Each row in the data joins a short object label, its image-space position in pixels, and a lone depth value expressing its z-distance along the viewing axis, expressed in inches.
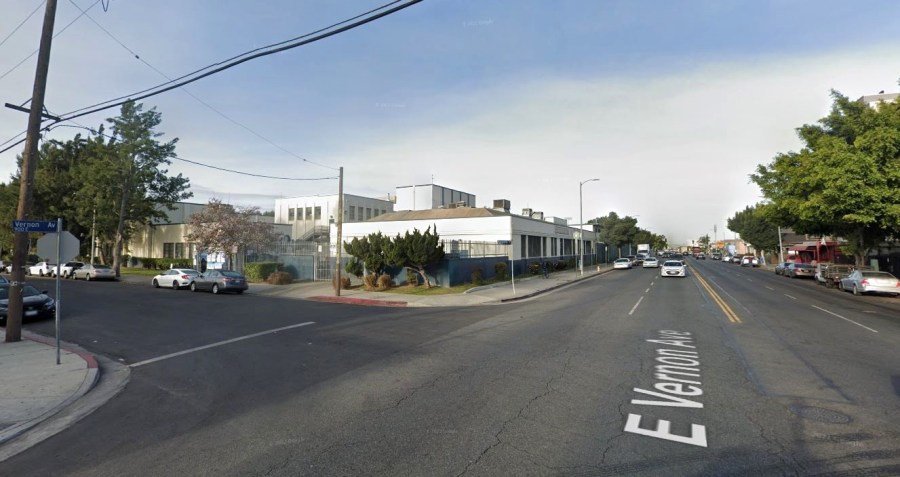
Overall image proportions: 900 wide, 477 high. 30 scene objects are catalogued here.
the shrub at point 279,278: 1215.1
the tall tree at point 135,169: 1587.1
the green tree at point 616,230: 3041.3
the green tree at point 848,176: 877.8
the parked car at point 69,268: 1508.4
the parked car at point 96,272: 1401.3
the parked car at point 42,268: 1624.0
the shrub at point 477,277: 1144.6
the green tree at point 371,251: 1040.2
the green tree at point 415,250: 1002.1
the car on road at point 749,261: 2597.9
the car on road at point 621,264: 2162.9
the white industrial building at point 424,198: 2206.0
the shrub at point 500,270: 1270.9
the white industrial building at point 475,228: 1418.6
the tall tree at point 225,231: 1354.6
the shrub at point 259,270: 1273.4
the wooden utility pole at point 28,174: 465.7
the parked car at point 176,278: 1100.5
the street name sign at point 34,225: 424.5
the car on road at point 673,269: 1406.3
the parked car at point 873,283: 907.4
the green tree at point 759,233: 2760.8
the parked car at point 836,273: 1145.8
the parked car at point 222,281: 1003.3
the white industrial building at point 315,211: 2271.2
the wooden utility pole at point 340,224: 926.4
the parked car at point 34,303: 616.4
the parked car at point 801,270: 1572.3
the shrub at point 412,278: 1090.7
